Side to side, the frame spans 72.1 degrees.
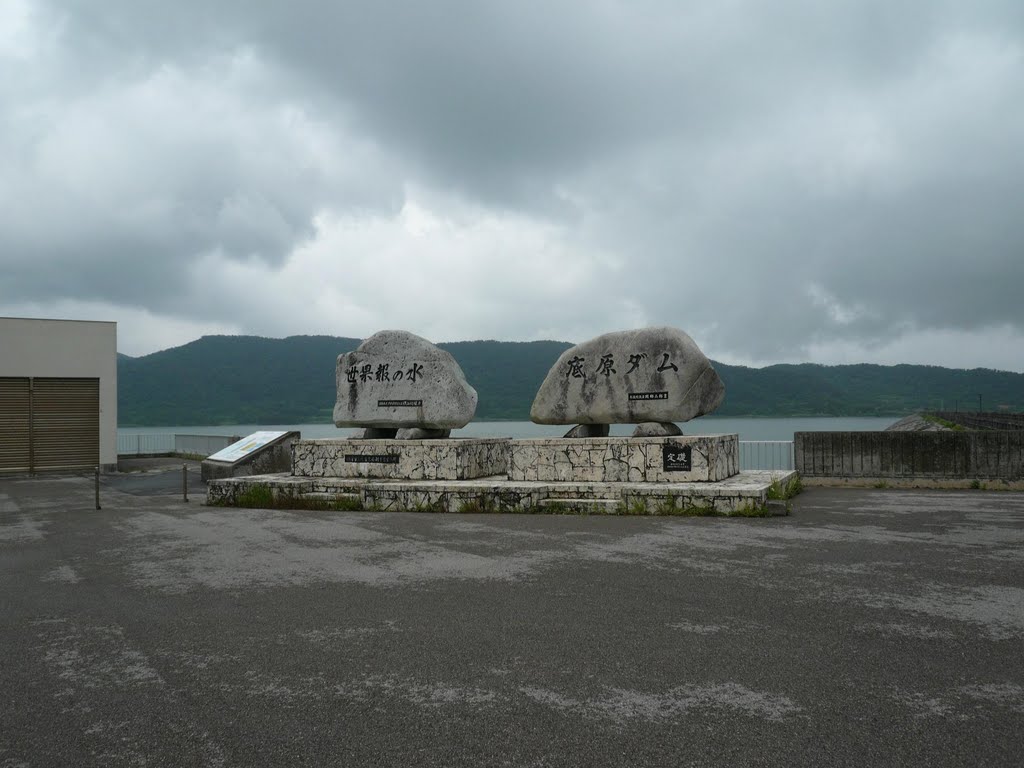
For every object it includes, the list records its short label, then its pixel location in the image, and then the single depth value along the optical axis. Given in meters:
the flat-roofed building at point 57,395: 19.89
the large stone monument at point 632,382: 12.24
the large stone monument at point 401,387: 13.87
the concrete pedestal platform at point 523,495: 10.48
